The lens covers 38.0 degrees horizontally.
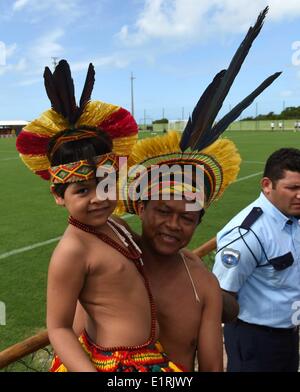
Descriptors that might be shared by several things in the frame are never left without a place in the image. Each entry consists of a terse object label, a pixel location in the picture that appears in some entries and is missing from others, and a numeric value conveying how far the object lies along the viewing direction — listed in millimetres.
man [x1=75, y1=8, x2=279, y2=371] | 1546
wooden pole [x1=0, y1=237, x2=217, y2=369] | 1980
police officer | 2488
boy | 1410
